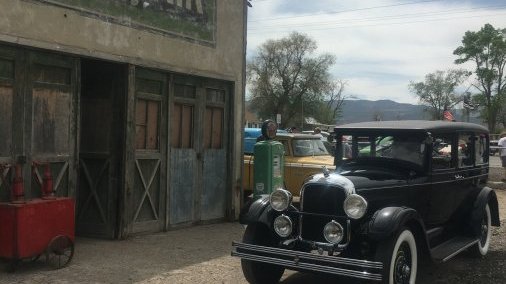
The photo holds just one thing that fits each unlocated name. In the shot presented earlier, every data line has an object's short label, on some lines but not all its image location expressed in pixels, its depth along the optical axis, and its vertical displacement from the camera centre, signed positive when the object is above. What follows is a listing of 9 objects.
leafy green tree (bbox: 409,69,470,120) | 81.44 +7.63
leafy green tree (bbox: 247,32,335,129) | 67.19 +7.86
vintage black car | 5.29 -0.75
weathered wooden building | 6.59 +0.46
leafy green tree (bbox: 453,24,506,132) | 61.69 +9.65
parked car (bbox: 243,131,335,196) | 12.24 -0.41
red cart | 5.89 -1.00
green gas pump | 9.25 -0.36
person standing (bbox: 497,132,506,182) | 18.22 -0.24
